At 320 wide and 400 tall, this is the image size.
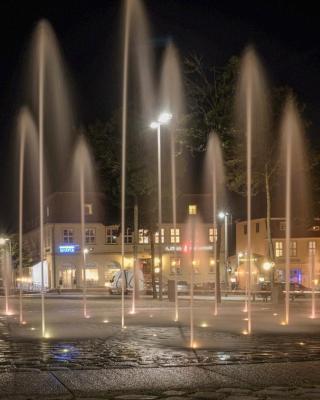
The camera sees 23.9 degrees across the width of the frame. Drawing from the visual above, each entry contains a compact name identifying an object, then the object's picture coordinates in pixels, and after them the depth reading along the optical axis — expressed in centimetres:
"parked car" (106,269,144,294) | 6800
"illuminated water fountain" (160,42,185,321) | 4355
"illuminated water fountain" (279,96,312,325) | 4372
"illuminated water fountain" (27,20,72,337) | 3347
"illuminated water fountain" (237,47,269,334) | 4244
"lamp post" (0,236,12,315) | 9788
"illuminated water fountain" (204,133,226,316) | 4312
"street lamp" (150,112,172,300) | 4393
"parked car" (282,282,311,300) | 5595
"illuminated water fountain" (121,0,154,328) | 3394
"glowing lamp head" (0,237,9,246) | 9652
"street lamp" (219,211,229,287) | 8138
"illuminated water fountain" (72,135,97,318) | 5819
